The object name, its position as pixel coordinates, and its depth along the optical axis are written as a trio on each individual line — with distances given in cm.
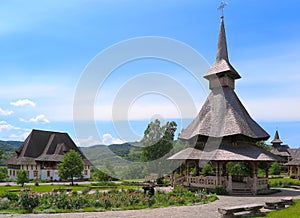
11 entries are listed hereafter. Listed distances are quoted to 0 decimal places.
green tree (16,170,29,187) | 2902
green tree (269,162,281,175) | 4778
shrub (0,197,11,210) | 1197
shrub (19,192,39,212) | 1152
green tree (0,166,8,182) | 3832
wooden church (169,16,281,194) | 1925
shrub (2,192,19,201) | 1363
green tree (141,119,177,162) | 3406
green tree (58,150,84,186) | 3106
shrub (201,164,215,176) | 3148
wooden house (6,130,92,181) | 4062
